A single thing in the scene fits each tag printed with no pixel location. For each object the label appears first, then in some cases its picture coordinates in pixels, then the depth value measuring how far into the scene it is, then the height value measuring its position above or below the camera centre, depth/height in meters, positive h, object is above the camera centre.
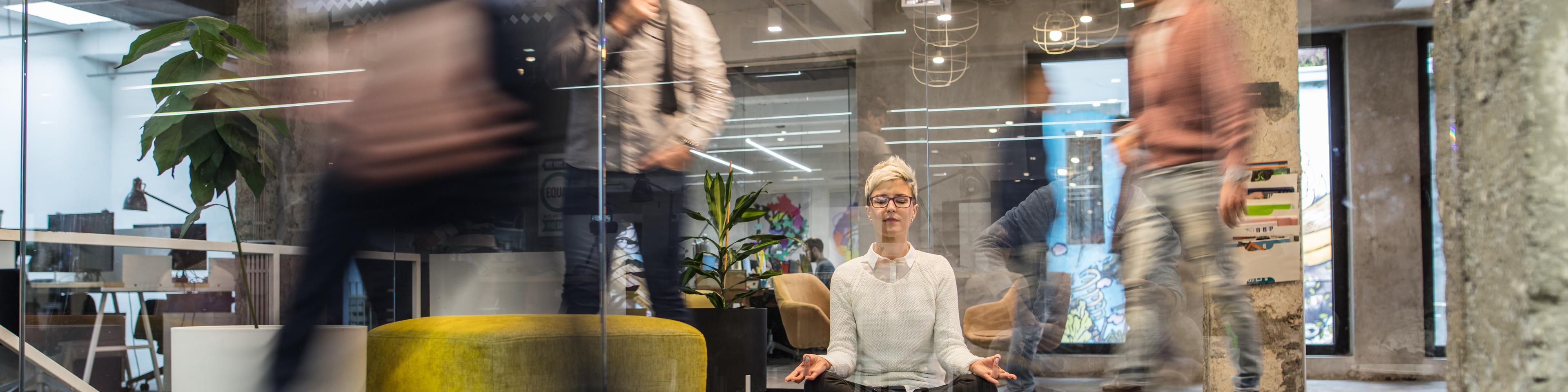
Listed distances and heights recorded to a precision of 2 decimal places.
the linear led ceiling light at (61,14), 2.16 +0.52
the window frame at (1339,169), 4.39 +0.21
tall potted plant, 1.88 +0.23
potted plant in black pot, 3.27 -0.37
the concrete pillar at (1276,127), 3.73 +0.37
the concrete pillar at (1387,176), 4.41 +0.17
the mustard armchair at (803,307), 3.84 -0.44
